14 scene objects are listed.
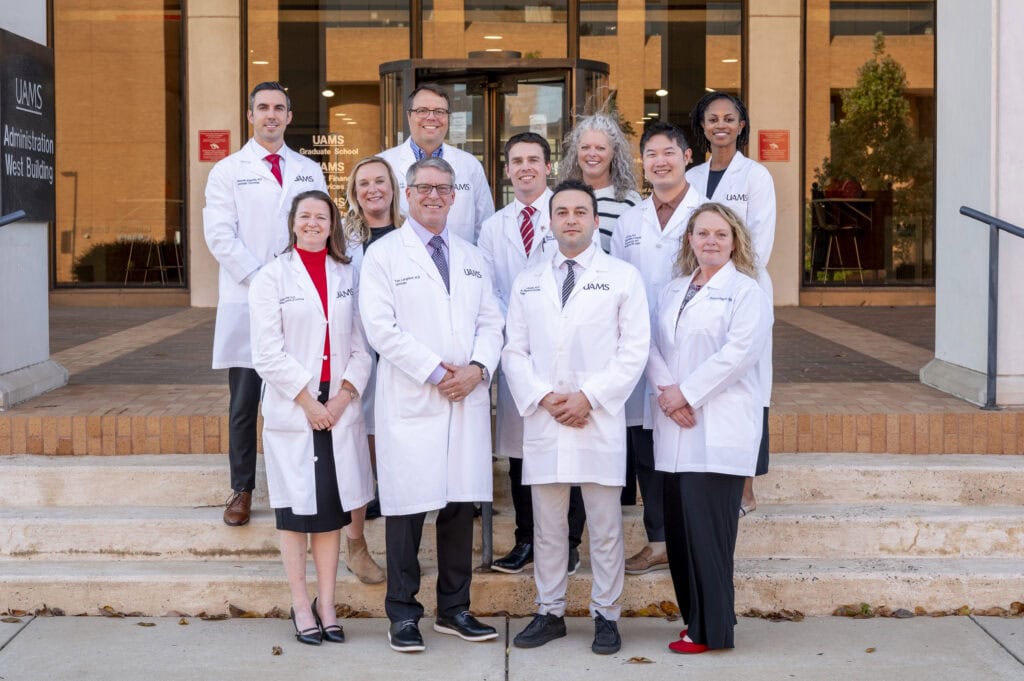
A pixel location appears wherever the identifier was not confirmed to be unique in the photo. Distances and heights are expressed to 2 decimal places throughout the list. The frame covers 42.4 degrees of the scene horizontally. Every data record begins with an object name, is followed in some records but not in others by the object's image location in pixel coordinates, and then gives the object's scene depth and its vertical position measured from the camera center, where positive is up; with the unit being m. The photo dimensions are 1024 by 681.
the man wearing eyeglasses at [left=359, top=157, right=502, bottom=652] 5.43 -0.53
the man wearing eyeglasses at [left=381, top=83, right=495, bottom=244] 6.15 +0.51
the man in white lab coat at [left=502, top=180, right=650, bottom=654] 5.38 -0.46
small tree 14.61 +1.47
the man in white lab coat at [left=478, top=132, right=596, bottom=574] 5.82 +0.06
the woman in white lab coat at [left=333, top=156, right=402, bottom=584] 5.89 +0.19
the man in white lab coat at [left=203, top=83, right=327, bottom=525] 6.17 +0.15
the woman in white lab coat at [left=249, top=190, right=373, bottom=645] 5.47 -0.55
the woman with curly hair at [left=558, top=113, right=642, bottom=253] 5.82 +0.44
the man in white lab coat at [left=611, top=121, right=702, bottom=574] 5.68 +0.12
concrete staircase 5.96 -1.32
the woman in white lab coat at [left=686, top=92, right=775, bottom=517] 5.95 +0.39
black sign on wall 7.55 +0.80
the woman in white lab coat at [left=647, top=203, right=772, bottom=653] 5.29 -0.59
